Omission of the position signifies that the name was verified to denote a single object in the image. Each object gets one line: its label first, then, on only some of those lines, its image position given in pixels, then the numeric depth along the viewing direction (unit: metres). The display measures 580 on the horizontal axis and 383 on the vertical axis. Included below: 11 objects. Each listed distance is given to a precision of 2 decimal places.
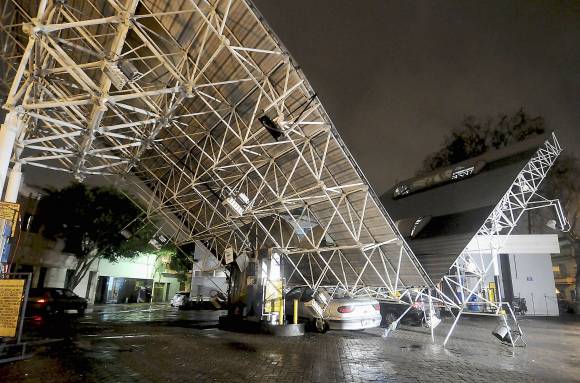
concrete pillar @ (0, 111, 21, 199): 8.54
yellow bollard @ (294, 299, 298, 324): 12.64
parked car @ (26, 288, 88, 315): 16.38
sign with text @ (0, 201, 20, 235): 8.29
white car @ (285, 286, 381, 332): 12.09
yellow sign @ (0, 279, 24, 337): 7.12
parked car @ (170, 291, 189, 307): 29.83
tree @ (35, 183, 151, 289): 25.44
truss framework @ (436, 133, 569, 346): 16.48
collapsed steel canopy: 8.95
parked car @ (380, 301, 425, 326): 15.68
